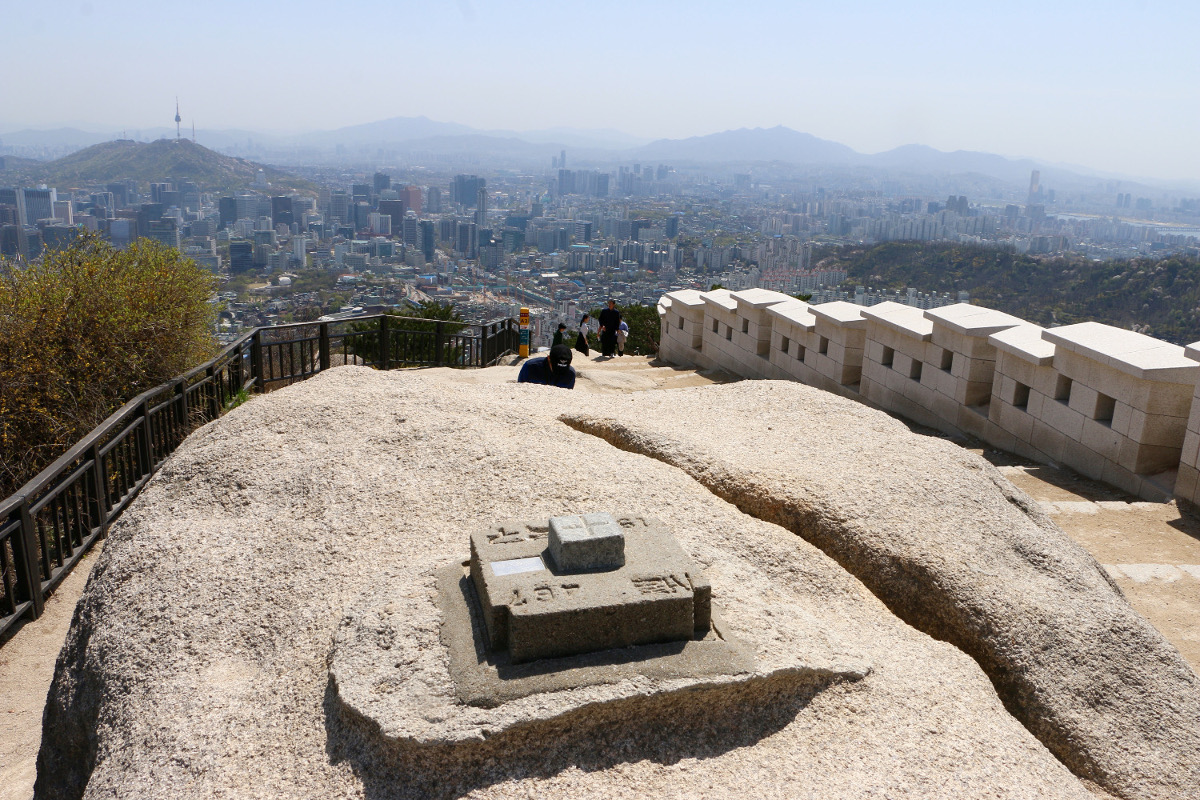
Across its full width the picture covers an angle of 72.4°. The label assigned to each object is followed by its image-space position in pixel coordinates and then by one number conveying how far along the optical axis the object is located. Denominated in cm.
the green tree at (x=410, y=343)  1325
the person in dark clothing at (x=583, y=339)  1342
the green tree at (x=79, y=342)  792
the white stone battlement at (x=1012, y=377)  663
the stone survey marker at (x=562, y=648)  294
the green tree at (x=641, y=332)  2217
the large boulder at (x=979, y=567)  356
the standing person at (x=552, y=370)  787
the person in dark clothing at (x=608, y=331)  1675
